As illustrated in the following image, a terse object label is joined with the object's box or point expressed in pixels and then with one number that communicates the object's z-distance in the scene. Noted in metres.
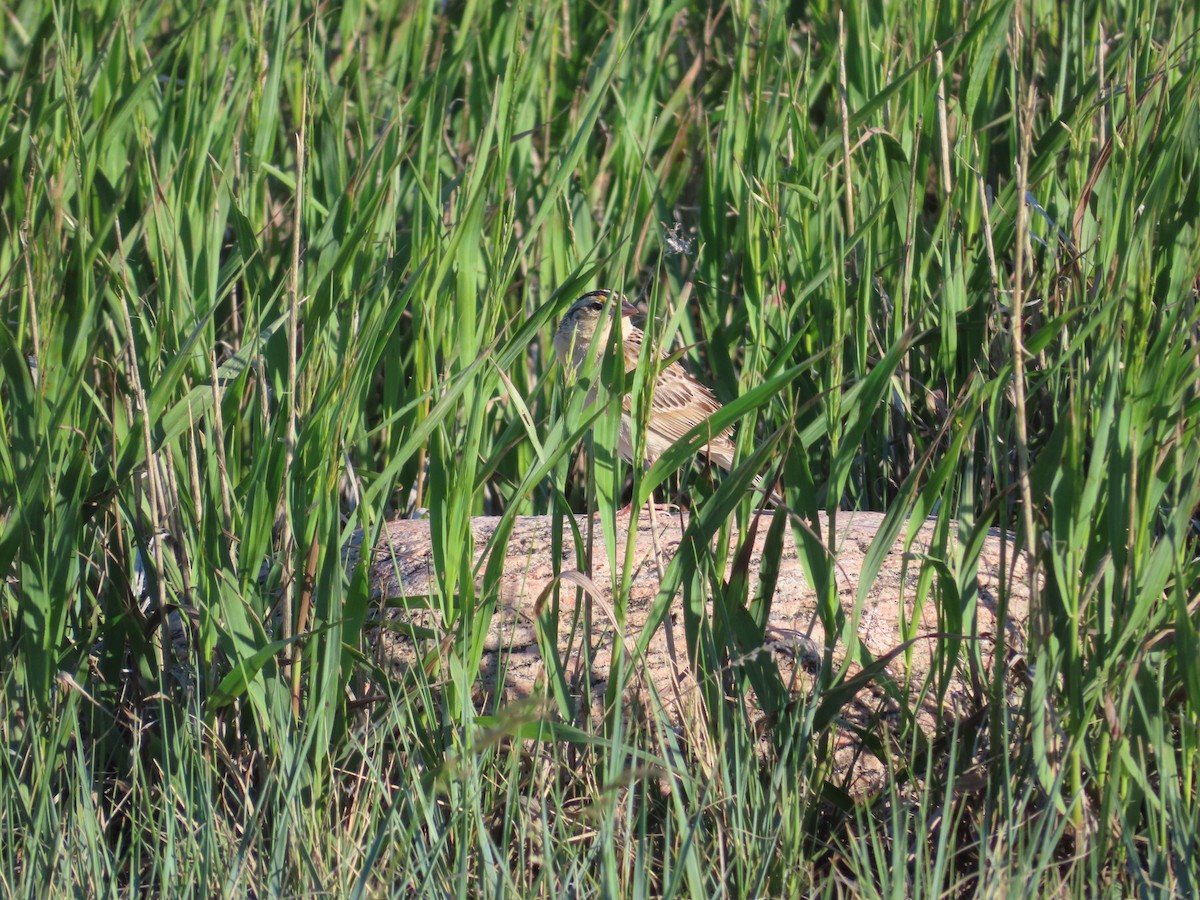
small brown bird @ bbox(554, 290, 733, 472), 9.83
